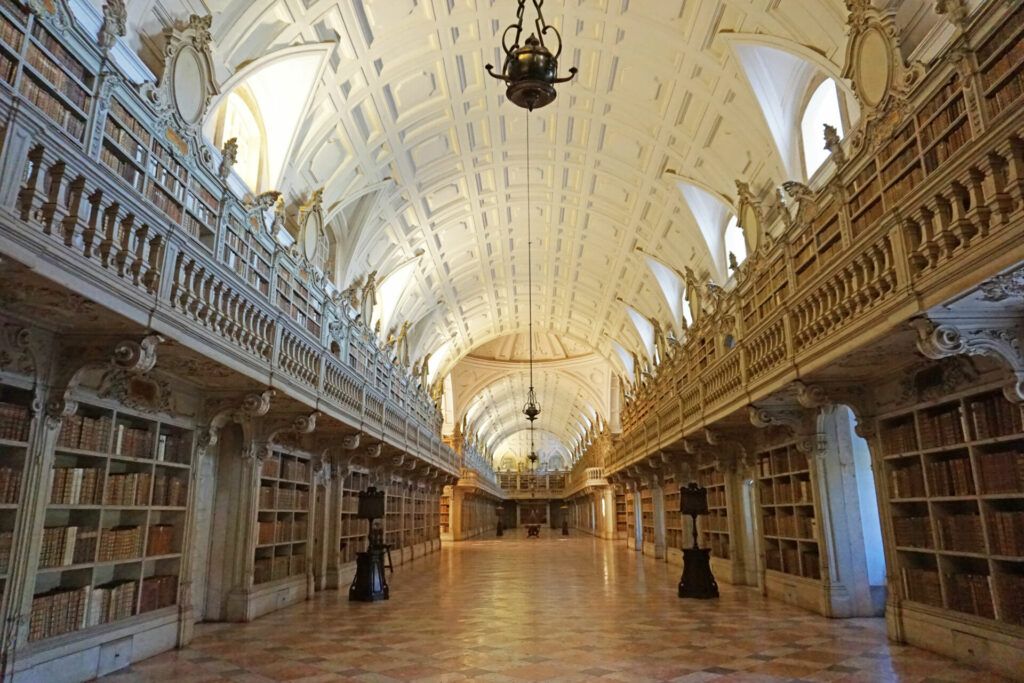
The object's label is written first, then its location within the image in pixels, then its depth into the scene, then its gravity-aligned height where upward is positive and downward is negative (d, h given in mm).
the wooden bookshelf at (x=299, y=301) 9906 +3239
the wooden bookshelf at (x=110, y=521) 6082 -80
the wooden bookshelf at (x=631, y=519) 26719 -521
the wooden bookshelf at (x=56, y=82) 4859 +3221
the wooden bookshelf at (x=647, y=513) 22077 -274
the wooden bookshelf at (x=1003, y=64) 4492 +2949
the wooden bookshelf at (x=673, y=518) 18297 -371
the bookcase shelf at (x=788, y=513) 10312 -167
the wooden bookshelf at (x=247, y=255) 8188 +3223
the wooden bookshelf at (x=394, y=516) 19297 -201
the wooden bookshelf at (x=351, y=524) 15023 -322
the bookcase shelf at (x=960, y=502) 6039 -19
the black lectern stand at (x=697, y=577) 11289 -1204
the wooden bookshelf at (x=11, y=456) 5387 +475
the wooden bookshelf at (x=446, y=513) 36094 -241
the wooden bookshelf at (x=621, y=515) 34281 -469
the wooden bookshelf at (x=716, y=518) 14578 -299
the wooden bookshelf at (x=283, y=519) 10594 -131
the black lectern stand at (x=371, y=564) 11414 -916
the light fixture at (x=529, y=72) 5055 +3195
